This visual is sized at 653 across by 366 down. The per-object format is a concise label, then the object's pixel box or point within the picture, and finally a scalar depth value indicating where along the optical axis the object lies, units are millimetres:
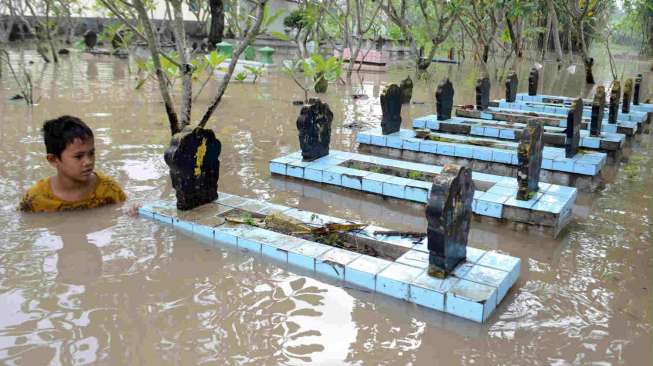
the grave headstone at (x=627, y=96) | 9586
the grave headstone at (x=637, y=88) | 11355
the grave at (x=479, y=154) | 6441
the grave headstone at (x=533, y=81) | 12016
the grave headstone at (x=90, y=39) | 23625
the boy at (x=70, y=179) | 4500
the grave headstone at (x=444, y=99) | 8828
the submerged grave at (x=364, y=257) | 3477
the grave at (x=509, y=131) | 7656
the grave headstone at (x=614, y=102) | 8547
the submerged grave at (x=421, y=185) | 4953
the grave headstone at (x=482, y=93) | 9874
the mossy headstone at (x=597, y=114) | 7387
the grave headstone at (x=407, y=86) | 11758
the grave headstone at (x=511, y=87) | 10922
